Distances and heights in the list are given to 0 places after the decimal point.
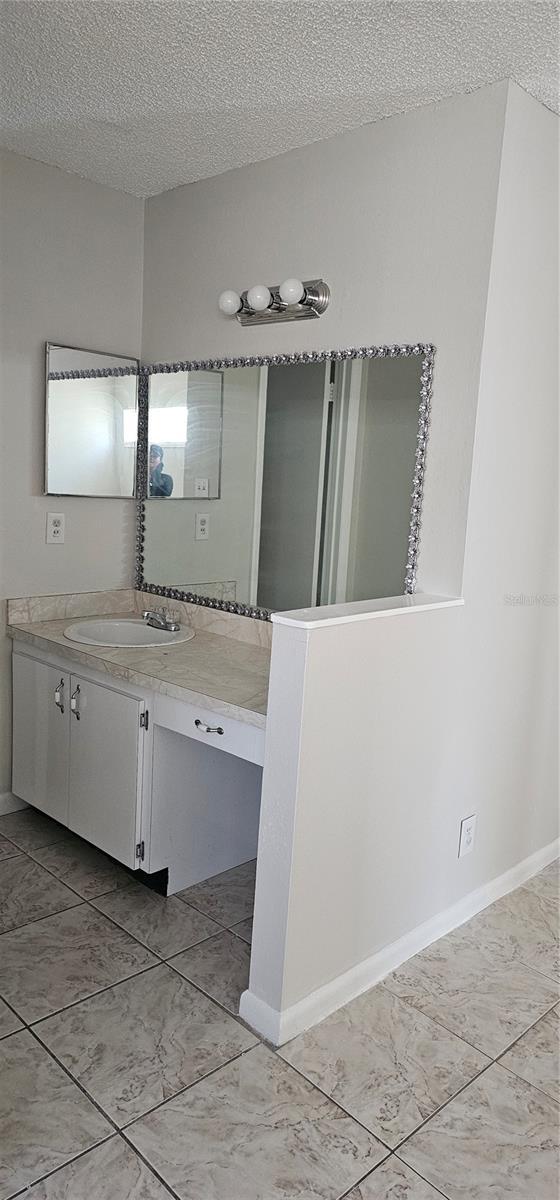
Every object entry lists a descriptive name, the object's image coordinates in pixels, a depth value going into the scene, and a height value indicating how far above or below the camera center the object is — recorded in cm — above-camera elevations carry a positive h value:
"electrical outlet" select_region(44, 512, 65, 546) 287 -19
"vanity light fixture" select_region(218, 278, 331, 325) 237 +54
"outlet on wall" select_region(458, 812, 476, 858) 234 -95
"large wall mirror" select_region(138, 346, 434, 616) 228 +3
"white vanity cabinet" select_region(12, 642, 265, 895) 233 -88
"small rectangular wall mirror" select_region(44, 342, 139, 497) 280 +18
